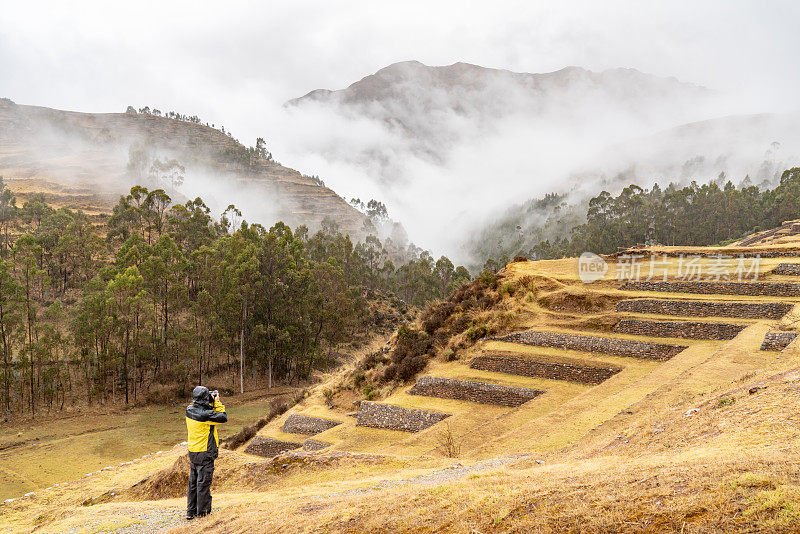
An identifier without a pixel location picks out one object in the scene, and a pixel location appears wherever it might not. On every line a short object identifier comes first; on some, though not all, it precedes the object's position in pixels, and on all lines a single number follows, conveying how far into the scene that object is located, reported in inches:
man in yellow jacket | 299.7
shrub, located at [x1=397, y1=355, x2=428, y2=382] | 924.6
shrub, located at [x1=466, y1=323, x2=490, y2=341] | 948.6
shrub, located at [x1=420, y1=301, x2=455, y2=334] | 1090.2
